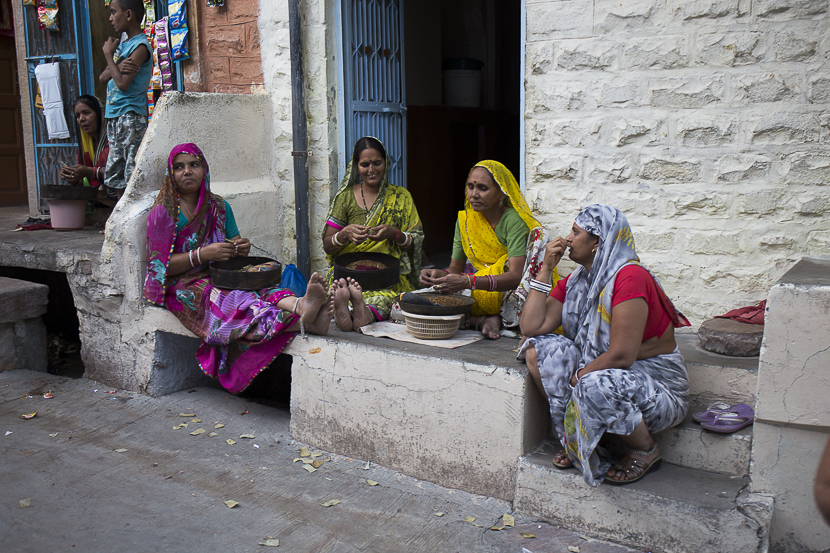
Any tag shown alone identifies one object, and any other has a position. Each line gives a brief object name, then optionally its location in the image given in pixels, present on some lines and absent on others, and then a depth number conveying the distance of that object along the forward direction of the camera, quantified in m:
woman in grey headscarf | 2.78
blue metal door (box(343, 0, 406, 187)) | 5.01
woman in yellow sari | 3.86
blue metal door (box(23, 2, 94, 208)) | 6.52
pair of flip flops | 2.92
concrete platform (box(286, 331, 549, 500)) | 3.16
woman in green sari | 4.51
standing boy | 5.83
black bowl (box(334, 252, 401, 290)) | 4.11
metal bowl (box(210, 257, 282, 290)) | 4.10
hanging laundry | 6.60
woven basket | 3.64
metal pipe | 4.82
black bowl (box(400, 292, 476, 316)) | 3.65
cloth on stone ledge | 3.41
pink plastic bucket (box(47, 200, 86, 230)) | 5.97
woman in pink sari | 4.02
